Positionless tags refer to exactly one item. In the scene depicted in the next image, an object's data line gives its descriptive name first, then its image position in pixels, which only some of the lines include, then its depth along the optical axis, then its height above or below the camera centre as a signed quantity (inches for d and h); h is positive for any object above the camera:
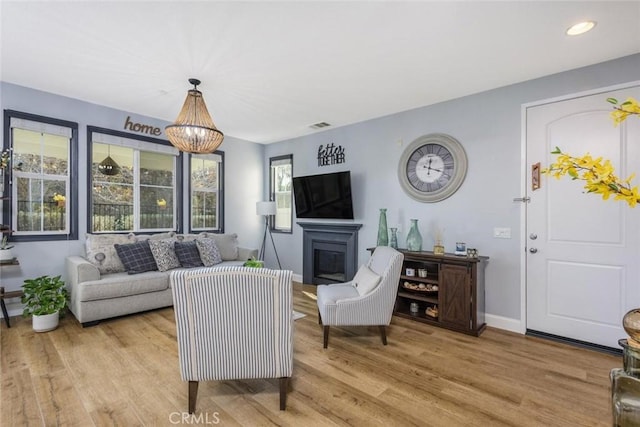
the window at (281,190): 219.1 +18.7
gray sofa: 124.1 -31.8
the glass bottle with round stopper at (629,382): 25.1 -14.9
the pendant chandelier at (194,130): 111.2 +32.4
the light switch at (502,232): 126.7 -8.3
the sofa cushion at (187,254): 161.5 -22.5
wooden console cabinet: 120.6 -34.6
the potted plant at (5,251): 122.0 -15.2
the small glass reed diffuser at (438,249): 134.6 -16.5
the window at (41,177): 132.8 +17.8
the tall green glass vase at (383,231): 153.9 -9.2
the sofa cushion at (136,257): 144.7 -21.7
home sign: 163.8 +49.9
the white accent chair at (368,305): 105.9 -33.3
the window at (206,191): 195.9 +15.6
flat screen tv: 176.9 +11.6
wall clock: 139.2 +23.2
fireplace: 178.1 -25.1
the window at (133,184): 156.9 +17.3
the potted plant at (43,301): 117.9 -36.4
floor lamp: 212.1 +4.3
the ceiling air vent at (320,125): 181.2 +56.1
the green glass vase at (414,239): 143.6 -12.5
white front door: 103.5 -8.1
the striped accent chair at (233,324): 68.9 -26.7
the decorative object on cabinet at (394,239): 151.4 -13.2
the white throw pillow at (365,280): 109.3 -26.4
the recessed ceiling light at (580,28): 86.3 +55.9
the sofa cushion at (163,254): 152.3 -21.3
